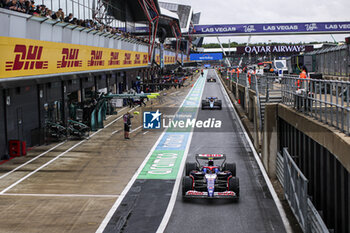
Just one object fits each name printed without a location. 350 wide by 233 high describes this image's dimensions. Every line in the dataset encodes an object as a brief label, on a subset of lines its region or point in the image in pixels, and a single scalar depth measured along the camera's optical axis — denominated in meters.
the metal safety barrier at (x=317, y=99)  10.96
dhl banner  20.84
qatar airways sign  116.25
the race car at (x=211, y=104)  49.31
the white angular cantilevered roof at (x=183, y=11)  128.35
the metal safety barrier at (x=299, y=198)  11.81
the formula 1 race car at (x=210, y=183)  16.56
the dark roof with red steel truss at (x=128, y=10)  55.16
